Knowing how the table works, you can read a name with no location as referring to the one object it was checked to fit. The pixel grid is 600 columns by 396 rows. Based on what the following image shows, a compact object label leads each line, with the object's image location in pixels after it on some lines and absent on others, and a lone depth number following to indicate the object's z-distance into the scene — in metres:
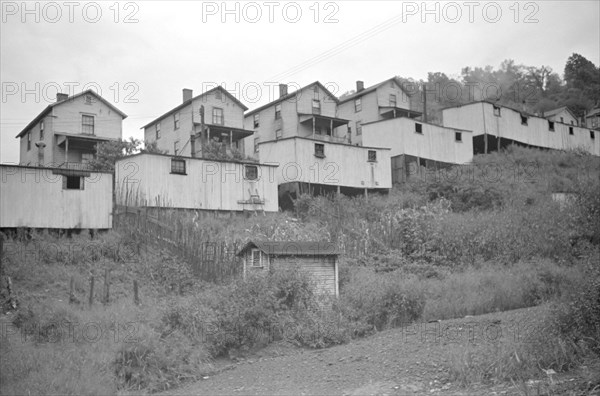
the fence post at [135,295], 18.27
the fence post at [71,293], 17.91
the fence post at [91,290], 17.45
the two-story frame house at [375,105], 52.47
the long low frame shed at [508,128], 47.25
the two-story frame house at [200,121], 47.34
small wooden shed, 18.17
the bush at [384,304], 17.14
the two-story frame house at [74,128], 43.12
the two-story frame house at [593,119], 69.81
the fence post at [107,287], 18.03
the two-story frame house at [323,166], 35.72
